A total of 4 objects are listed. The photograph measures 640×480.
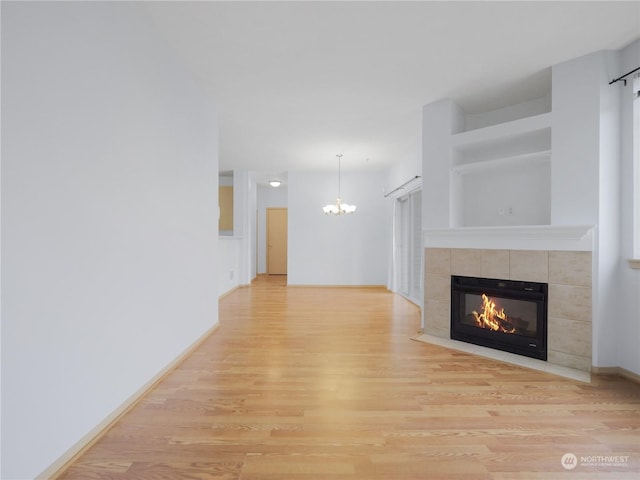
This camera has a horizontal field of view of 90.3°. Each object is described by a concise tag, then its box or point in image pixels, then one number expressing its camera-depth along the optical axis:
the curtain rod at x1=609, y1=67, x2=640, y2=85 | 2.48
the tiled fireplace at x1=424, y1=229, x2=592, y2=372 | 2.70
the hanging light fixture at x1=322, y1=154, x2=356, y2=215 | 6.51
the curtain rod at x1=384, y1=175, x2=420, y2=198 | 5.00
